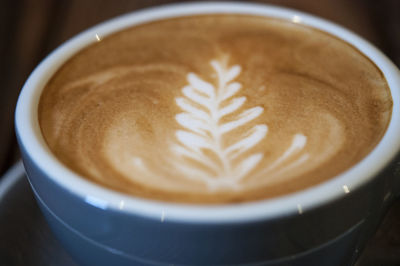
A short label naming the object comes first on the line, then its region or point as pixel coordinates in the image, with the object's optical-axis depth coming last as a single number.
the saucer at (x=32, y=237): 0.25
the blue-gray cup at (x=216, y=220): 0.20
